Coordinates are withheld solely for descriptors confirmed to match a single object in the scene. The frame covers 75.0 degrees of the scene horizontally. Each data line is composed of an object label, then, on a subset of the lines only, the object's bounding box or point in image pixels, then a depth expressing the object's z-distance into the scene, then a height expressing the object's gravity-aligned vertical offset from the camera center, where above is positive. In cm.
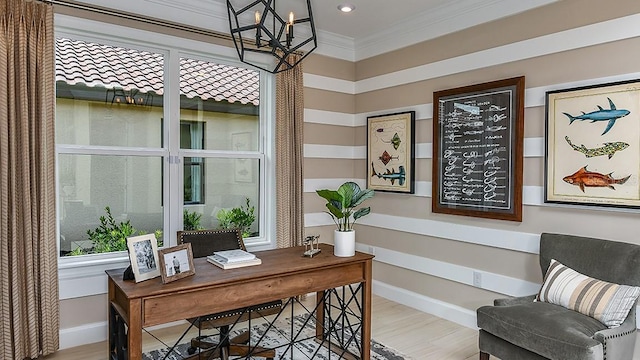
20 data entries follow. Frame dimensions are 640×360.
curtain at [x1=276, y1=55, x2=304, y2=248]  414 +14
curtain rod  311 +124
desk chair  266 -94
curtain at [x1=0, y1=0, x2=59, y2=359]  279 -9
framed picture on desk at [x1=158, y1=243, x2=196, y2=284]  210 -48
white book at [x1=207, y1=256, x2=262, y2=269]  242 -55
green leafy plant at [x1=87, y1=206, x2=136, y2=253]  339 -53
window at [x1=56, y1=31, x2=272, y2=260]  328 +23
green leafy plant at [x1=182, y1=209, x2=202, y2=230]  377 -45
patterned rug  302 -135
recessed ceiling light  371 +148
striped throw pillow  235 -73
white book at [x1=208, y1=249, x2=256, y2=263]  246 -52
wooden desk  200 -65
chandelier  387 +137
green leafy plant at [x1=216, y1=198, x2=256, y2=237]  404 -46
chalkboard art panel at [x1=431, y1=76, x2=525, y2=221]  329 +19
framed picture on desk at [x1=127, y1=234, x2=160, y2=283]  210 -45
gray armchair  219 -86
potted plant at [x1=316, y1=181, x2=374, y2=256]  271 -24
